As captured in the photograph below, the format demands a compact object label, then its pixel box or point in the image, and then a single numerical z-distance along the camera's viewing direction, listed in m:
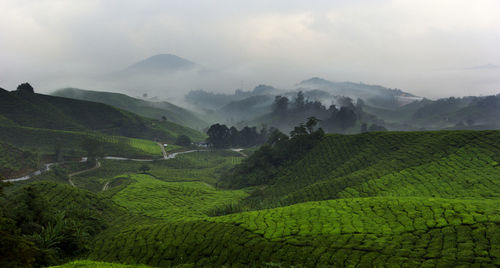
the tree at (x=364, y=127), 192.62
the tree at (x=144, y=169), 98.38
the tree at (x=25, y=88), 164.07
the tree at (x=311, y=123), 87.44
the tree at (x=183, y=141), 161.38
